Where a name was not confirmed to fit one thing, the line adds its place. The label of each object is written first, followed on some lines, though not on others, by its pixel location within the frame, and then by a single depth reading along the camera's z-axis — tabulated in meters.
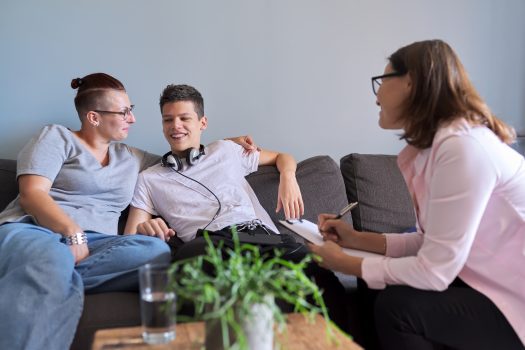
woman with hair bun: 1.52
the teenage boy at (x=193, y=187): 2.11
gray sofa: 2.29
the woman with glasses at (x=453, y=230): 1.31
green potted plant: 0.94
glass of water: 1.04
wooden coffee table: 1.07
